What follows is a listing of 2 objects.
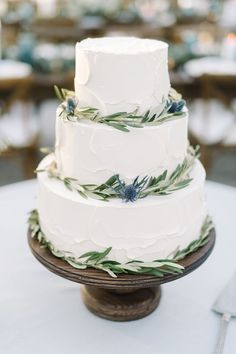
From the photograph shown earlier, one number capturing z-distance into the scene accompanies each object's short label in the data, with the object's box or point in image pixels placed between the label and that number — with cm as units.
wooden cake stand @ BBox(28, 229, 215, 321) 121
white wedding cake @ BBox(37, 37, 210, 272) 122
